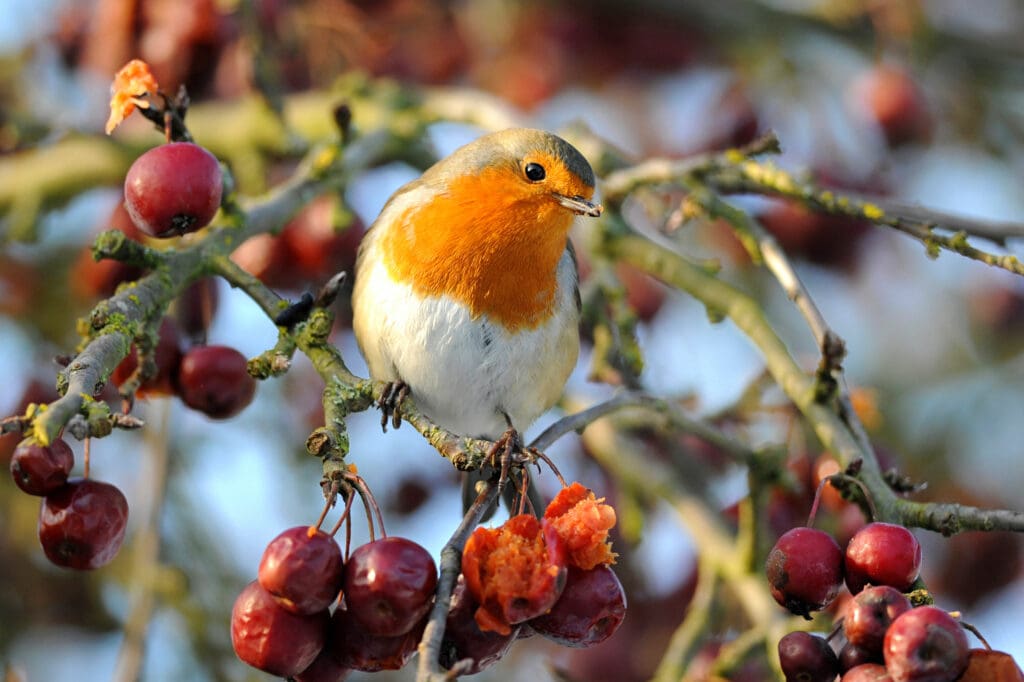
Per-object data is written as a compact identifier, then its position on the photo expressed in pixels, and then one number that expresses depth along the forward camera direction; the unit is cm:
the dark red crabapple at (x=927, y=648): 443
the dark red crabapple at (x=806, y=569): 447
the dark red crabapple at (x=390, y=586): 444
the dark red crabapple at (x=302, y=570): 444
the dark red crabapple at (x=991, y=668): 443
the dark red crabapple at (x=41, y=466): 446
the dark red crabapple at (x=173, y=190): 451
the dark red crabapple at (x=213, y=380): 455
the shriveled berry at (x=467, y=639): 445
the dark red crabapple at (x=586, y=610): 446
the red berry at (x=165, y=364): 456
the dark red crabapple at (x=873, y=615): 444
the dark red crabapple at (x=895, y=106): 615
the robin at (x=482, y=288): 464
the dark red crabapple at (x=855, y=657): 445
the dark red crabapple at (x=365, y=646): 445
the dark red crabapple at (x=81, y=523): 448
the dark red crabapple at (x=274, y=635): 445
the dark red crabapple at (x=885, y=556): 446
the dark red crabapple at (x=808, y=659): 446
